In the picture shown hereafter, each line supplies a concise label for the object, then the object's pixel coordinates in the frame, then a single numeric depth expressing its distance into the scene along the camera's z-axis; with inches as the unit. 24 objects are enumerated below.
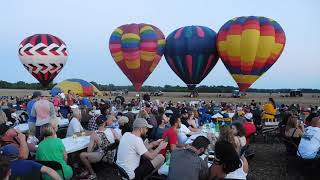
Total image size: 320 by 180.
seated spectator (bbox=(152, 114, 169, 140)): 316.2
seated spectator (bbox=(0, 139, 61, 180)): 171.2
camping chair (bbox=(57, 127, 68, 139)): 347.0
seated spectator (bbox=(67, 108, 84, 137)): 318.3
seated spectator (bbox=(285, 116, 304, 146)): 309.7
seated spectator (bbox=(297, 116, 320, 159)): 264.4
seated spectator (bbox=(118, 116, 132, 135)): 311.9
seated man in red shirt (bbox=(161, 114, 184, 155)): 251.1
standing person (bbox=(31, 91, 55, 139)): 333.7
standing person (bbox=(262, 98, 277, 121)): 565.9
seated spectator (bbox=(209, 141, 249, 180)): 152.9
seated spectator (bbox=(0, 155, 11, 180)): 123.7
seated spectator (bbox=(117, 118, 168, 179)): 211.8
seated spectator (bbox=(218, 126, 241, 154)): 205.3
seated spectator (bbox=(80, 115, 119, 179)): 268.2
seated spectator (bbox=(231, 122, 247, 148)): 245.4
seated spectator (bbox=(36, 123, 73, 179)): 208.1
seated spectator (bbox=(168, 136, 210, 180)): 176.4
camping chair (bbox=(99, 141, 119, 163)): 256.8
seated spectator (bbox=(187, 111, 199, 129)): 381.0
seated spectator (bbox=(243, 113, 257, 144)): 323.5
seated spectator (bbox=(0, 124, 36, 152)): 211.3
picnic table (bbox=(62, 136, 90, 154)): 252.9
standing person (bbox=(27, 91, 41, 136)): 341.4
